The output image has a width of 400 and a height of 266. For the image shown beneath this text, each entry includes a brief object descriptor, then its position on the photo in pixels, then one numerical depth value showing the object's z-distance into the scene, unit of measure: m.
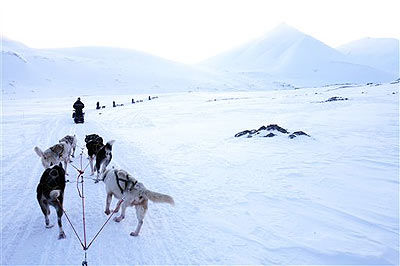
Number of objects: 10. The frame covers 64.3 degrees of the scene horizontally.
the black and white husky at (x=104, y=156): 7.53
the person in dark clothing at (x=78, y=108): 17.44
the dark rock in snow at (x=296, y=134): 11.82
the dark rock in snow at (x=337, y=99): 24.47
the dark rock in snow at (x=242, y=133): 12.81
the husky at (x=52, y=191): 4.92
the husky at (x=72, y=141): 8.95
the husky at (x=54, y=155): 7.06
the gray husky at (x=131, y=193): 4.77
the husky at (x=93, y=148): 7.97
